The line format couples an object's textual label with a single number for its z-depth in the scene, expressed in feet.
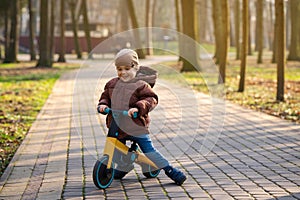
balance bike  22.95
